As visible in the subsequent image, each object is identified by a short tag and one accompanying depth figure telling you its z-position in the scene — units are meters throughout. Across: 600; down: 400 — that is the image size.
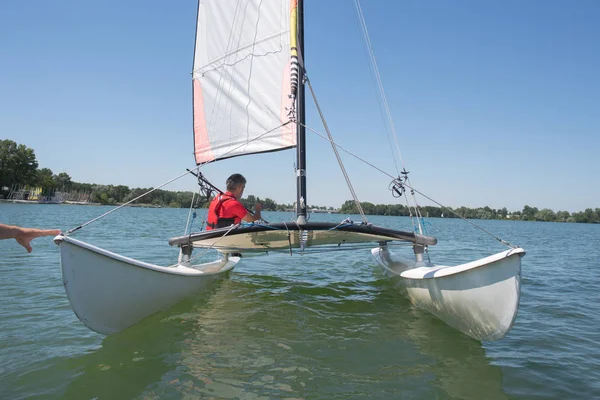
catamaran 3.15
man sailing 5.29
